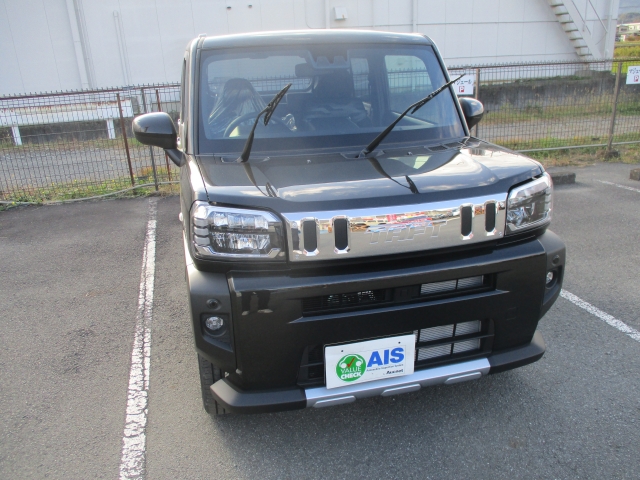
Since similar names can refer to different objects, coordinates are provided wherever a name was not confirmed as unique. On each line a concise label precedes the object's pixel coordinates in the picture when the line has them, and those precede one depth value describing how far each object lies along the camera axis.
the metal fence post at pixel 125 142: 7.47
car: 2.01
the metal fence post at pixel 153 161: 7.60
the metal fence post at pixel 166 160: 7.76
